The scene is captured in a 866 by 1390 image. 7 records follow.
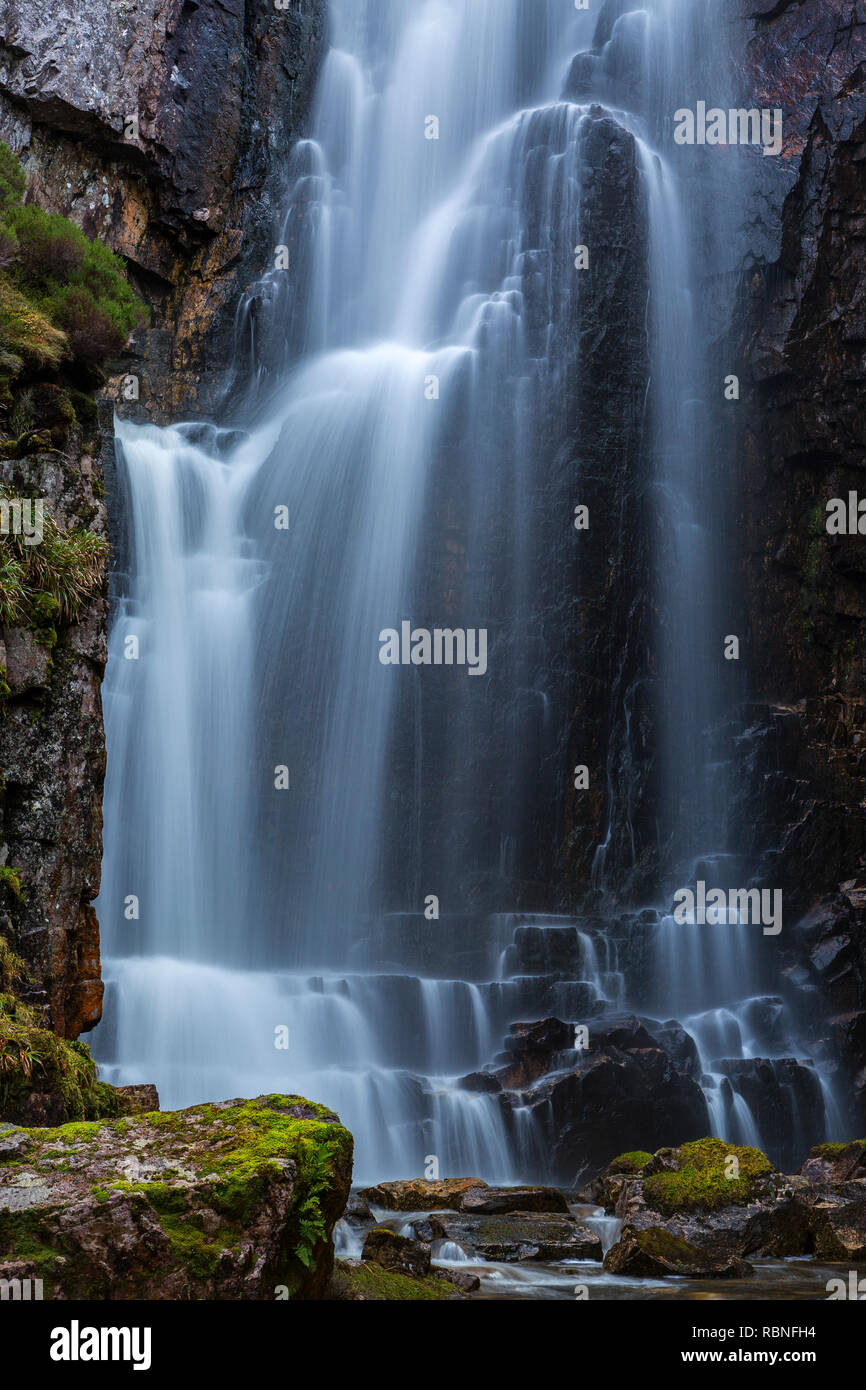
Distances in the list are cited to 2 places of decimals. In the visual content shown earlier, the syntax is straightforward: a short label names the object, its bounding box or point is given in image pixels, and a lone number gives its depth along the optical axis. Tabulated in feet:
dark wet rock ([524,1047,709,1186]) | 51.21
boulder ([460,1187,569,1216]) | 38.88
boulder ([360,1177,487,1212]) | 39.50
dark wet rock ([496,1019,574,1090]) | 53.83
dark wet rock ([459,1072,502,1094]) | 52.90
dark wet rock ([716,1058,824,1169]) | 57.77
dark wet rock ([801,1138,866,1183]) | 43.78
